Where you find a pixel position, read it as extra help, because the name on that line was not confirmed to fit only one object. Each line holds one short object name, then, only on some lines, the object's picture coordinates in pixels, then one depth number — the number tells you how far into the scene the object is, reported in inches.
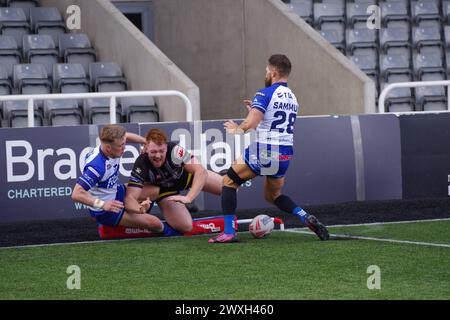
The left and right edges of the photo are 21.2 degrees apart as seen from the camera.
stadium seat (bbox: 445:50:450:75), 790.0
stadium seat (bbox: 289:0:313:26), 782.5
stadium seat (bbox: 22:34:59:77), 697.6
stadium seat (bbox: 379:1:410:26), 799.1
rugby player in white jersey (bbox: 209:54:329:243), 446.3
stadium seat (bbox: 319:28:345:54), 775.1
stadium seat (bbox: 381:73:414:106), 740.6
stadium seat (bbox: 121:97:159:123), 647.1
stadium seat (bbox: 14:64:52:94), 665.6
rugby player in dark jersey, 463.8
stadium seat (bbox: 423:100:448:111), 748.6
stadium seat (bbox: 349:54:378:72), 767.7
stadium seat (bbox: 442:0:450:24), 810.3
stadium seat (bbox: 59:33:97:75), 706.2
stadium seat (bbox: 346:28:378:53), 777.6
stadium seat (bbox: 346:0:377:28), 788.6
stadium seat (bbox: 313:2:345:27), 786.2
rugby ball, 470.9
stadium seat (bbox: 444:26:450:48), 798.5
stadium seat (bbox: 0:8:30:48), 714.8
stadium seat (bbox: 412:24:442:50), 788.6
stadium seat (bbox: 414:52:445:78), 770.8
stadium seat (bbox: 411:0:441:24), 800.9
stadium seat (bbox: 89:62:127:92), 680.4
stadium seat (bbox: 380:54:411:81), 763.4
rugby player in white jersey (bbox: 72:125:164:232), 449.1
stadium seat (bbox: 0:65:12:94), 662.5
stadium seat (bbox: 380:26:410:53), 783.7
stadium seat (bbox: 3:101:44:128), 637.3
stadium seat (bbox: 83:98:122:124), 651.5
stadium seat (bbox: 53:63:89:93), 677.3
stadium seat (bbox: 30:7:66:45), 723.4
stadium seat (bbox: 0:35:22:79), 687.1
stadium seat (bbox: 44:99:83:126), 644.7
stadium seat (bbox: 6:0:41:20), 738.3
